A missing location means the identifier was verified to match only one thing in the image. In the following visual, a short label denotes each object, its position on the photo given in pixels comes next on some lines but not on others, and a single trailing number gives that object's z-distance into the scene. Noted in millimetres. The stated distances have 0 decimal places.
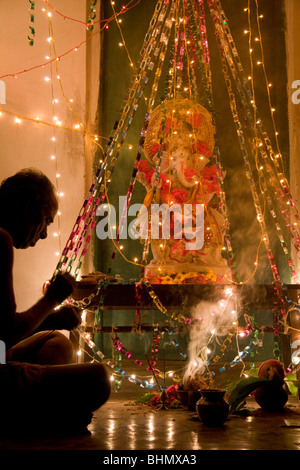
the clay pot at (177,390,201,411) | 3070
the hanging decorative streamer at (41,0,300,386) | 4016
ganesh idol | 4938
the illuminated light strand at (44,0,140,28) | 5734
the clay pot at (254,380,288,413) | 3012
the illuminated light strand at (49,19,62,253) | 5664
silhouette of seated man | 2008
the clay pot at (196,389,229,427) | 2539
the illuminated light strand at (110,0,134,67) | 6572
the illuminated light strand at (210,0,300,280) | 4125
